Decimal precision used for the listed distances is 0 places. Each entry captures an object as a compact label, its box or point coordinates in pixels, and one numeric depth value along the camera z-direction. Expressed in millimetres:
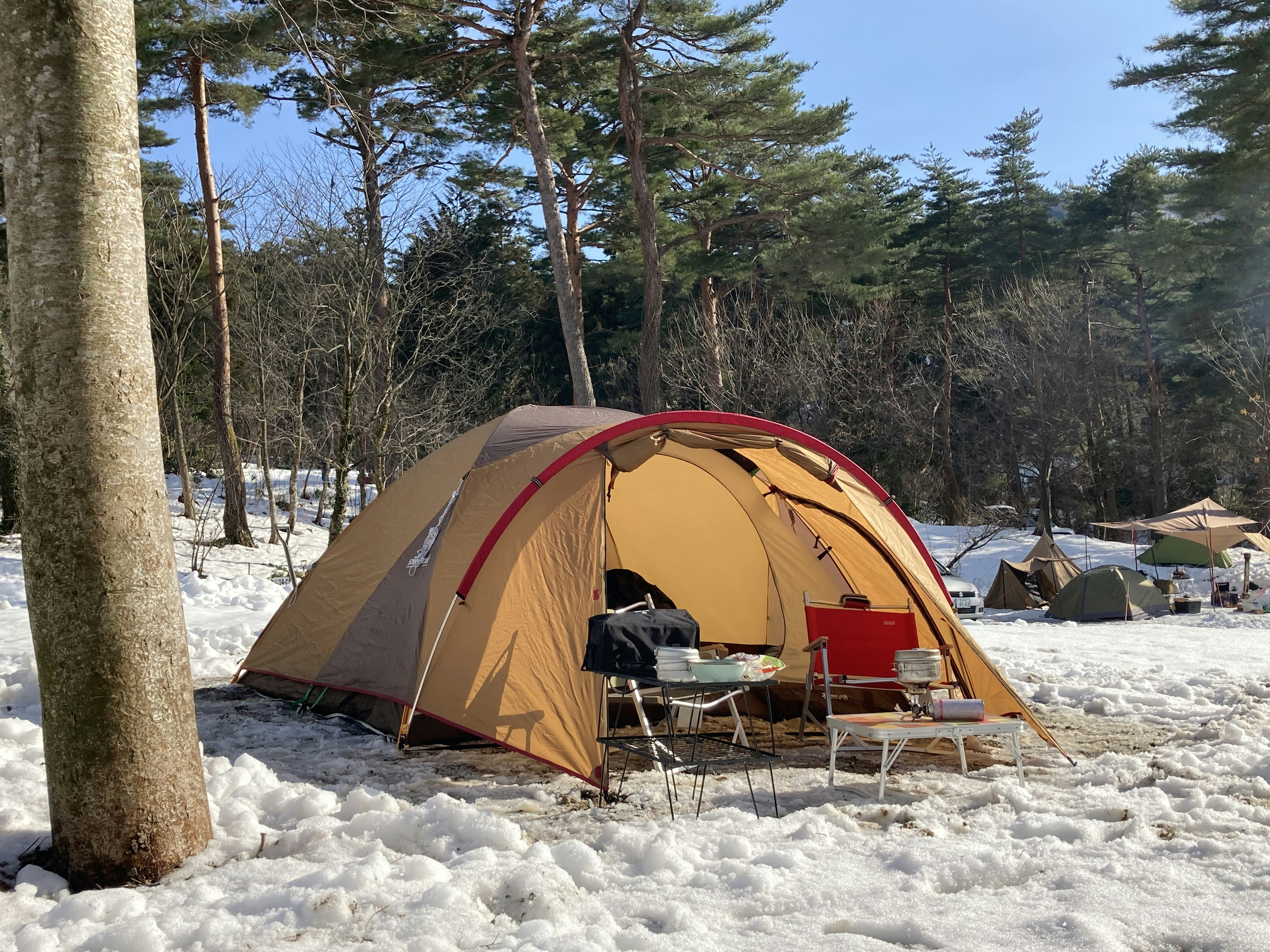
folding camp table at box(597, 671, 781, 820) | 4637
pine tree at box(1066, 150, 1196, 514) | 28422
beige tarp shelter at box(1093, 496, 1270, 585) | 17625
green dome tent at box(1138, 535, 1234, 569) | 21922
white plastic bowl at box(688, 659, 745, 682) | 4668
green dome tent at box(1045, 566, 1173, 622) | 15508
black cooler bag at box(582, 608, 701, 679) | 4902
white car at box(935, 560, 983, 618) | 16188
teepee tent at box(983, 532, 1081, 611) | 18062
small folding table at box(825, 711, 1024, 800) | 4684
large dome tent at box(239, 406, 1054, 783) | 5367
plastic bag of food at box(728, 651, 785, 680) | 4816
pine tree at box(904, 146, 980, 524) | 30500
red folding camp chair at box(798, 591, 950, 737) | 6035
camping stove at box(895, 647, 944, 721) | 5301
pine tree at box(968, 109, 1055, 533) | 29938
